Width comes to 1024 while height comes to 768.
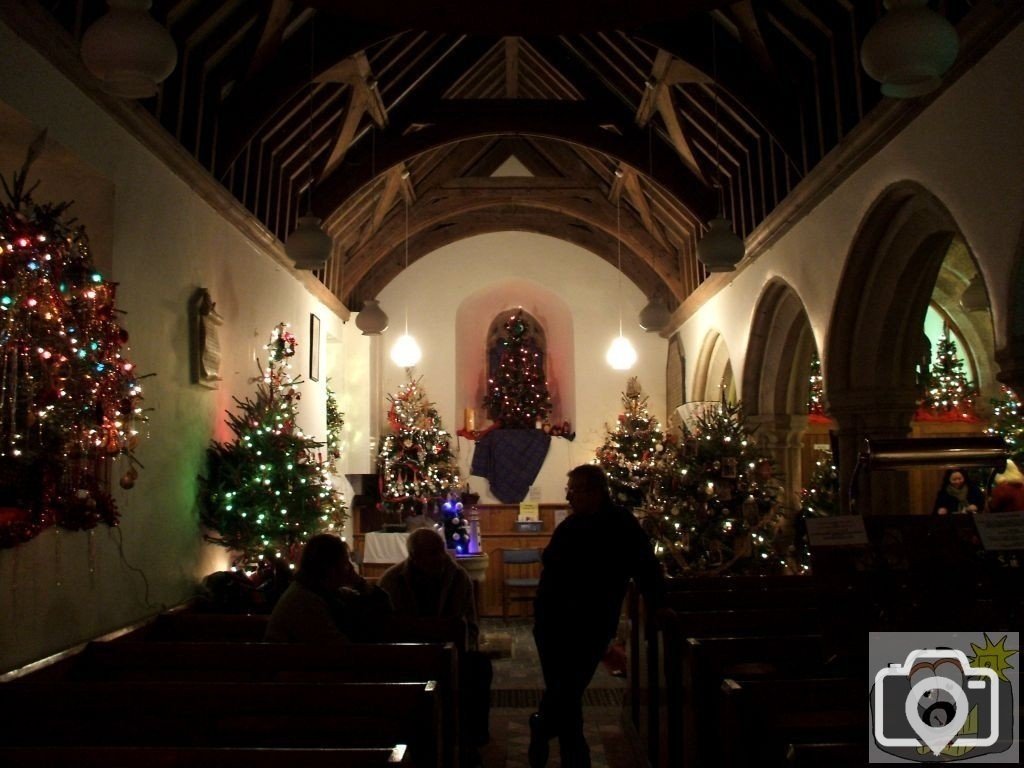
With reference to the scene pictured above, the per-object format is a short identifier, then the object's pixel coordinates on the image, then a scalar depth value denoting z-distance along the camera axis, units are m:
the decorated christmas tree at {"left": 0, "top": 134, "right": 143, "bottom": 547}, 3.92
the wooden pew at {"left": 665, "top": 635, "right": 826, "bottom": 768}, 3.42
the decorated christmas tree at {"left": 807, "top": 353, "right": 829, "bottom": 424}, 11.87
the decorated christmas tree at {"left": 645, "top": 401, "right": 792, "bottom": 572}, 7.23
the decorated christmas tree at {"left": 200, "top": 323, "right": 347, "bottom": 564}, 6.37
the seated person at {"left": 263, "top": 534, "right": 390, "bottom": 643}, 3.80
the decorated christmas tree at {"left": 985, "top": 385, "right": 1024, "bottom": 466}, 8.22
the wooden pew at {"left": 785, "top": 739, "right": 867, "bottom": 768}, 2.10
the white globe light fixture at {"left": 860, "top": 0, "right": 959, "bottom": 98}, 3.32
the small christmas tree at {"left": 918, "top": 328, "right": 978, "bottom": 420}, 11.62
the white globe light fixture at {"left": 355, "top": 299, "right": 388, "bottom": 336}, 10.10
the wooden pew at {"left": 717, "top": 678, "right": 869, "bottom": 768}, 2.54
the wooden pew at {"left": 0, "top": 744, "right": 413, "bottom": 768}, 2.15
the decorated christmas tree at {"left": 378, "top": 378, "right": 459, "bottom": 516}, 11.24
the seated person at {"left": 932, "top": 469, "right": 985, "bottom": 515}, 8.71
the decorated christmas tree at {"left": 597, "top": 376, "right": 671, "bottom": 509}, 11.02
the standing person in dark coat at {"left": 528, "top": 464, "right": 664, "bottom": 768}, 3.81
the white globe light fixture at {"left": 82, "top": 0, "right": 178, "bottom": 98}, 3.27
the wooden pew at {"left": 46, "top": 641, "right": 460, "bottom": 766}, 3.50
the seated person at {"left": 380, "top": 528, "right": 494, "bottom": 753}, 4.79
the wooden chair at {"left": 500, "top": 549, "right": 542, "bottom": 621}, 10.46
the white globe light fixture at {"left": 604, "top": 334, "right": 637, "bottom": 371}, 11.38
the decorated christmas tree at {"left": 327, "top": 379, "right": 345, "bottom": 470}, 11.34
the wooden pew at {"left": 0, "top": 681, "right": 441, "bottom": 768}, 2.78
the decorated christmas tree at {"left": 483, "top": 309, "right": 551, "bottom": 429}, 12.91
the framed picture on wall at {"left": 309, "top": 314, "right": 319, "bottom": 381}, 9.98
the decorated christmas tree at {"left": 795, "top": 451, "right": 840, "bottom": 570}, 7.76
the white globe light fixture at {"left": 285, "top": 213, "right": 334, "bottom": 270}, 6.50
